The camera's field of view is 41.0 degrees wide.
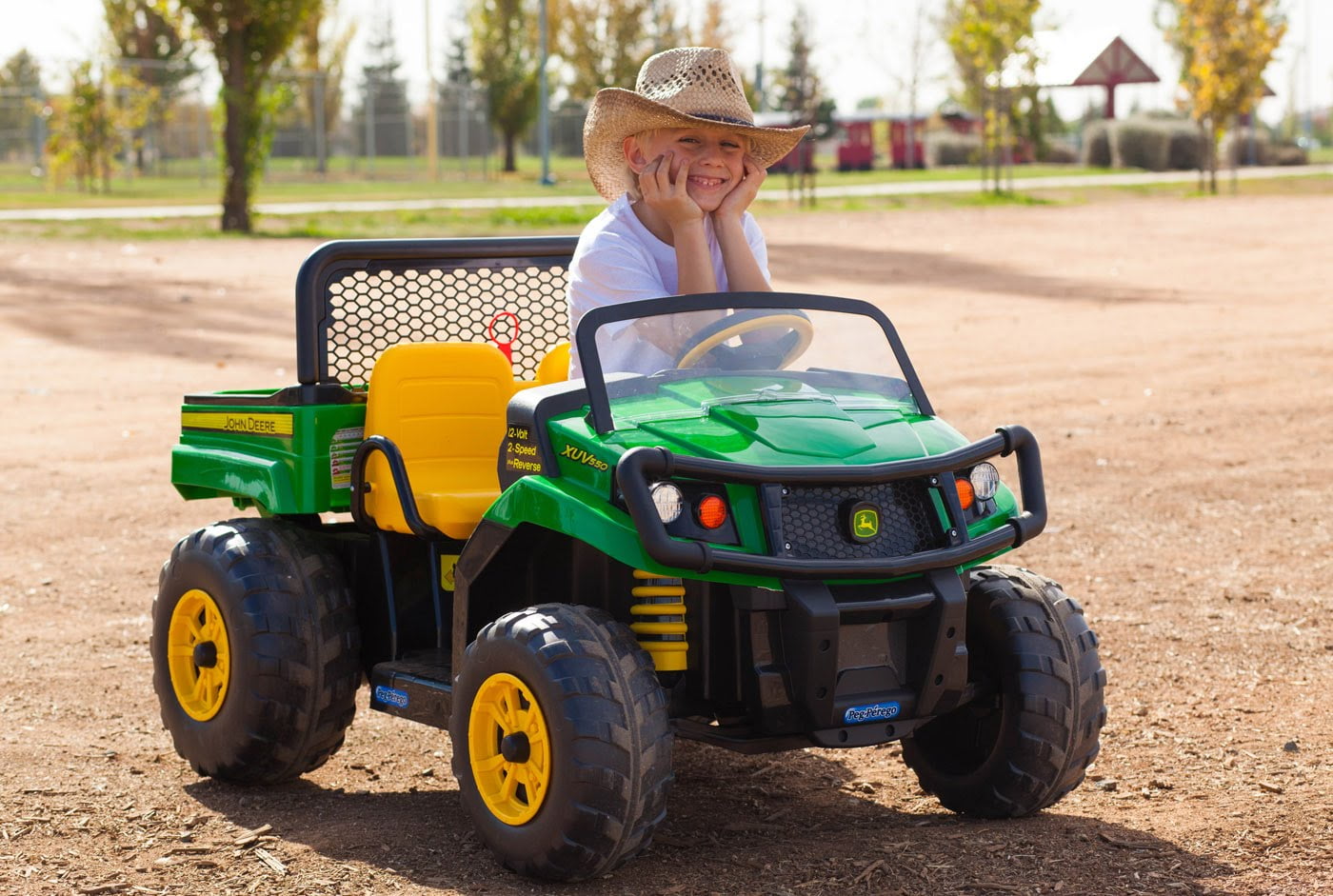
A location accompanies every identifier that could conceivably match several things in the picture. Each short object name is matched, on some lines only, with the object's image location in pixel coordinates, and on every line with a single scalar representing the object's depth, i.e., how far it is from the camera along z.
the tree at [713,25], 59.00
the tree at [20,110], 36.50
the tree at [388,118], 46.94
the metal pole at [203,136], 36.06
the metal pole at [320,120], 36.25
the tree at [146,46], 38.53
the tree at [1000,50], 34.72
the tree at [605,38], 55.06
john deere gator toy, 3.65
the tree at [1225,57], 35.09
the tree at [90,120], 34.47
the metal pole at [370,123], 39.09
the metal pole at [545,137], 38.28
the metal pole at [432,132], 42.50
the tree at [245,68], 23.02
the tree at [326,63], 50.34
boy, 4.43
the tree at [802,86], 37.53
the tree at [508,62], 49.84
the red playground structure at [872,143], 56.34
